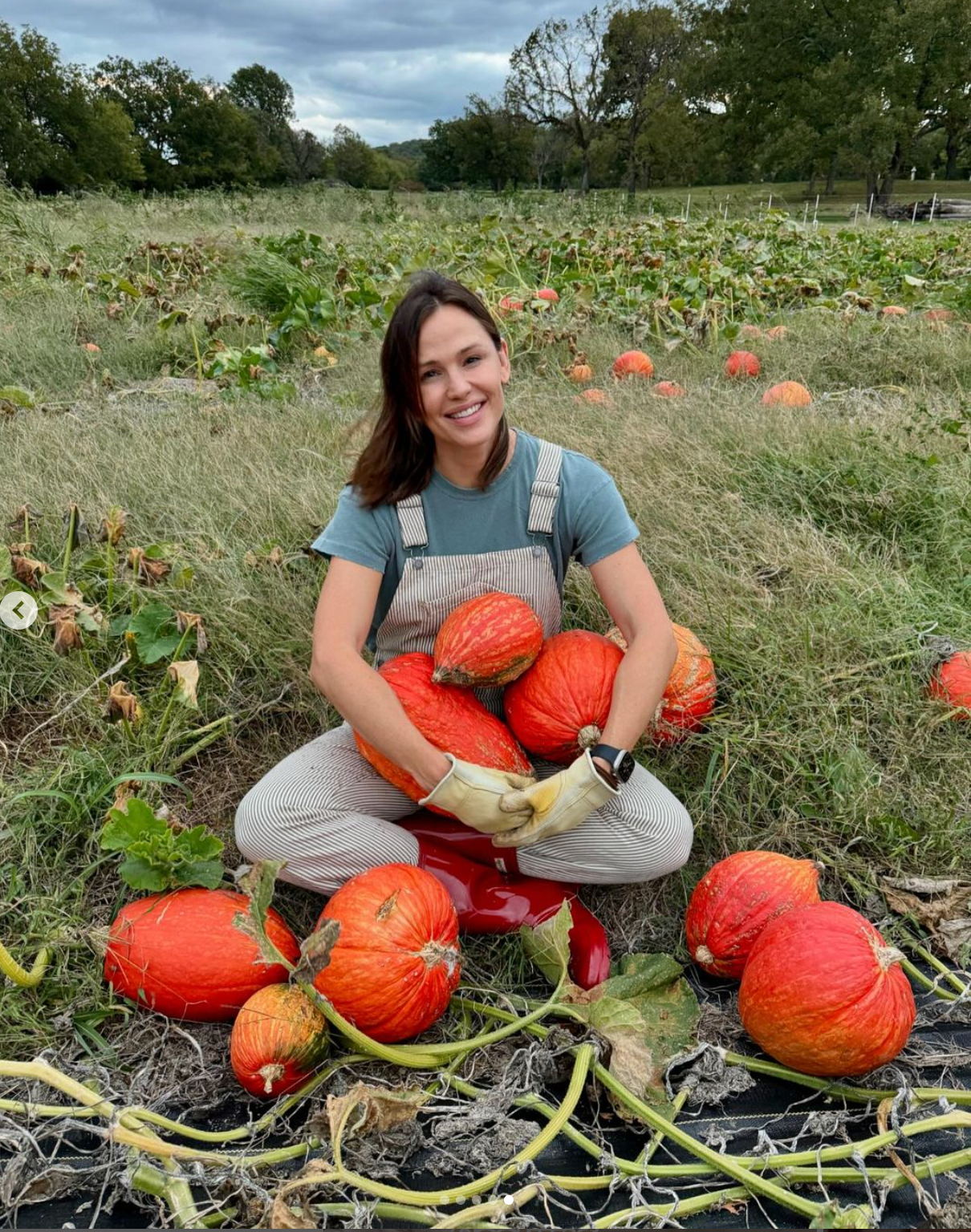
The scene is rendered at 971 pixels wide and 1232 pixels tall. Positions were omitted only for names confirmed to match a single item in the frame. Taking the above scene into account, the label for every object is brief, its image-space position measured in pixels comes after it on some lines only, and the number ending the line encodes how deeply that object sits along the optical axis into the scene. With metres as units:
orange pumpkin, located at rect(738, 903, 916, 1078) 1.58
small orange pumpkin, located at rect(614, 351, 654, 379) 5.21
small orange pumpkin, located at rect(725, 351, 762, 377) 5.15
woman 1.98
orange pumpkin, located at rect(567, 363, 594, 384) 5.22
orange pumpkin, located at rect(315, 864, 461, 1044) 1.67
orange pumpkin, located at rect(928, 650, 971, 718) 2.43
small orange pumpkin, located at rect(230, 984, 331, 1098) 1.59
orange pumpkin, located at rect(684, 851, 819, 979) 1.86
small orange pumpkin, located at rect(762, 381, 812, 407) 4.46
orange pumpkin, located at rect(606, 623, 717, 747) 2.43
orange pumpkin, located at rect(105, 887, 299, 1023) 1.78
